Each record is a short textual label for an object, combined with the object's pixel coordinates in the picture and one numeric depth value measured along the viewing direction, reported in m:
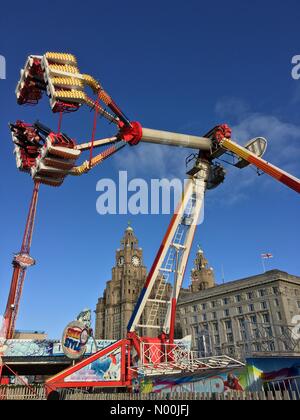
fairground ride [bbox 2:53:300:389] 24.12
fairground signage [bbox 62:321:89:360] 35.59
